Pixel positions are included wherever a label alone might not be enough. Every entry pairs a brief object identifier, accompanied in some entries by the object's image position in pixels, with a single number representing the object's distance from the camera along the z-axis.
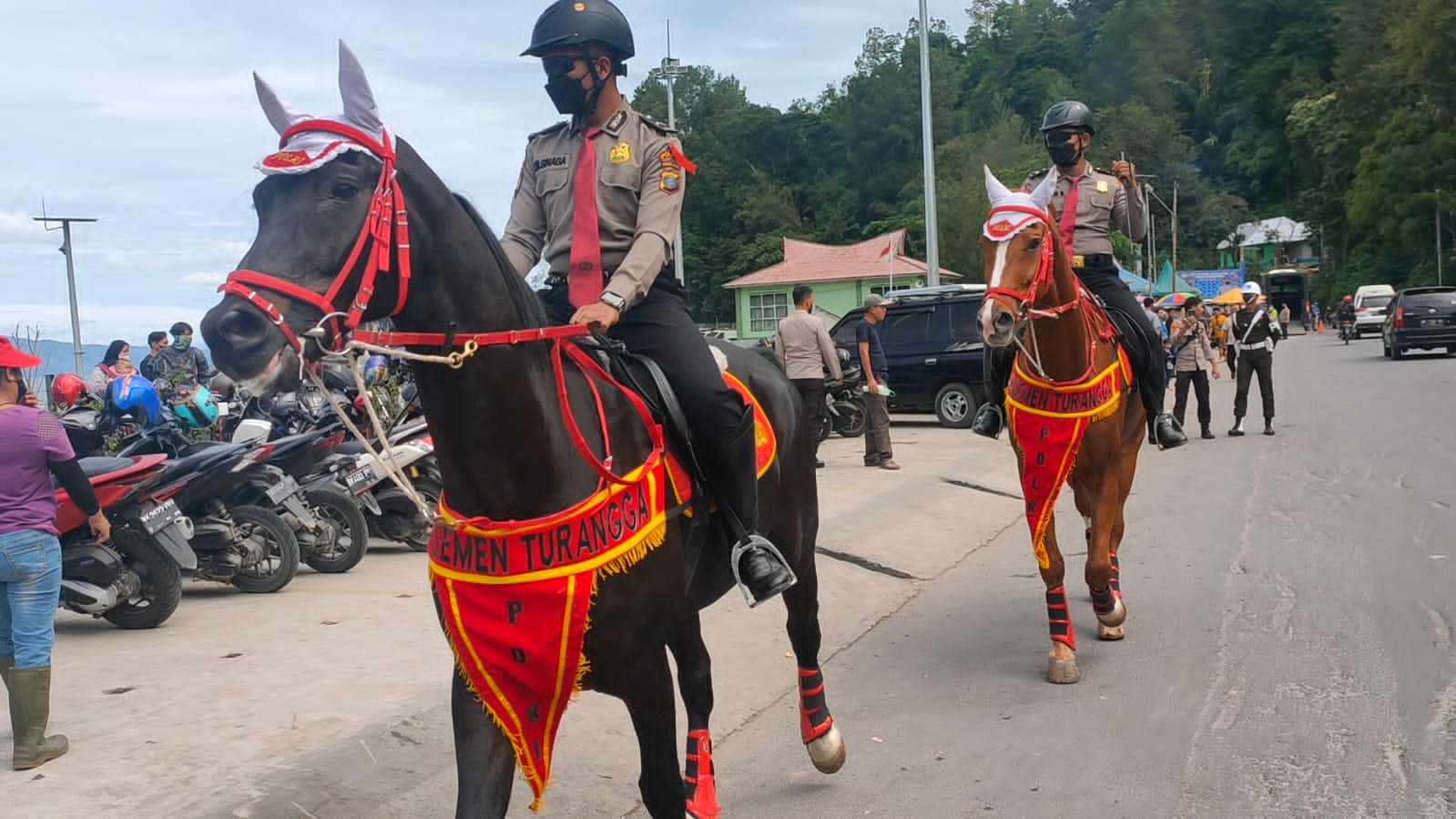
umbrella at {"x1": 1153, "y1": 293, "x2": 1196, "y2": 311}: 29.80
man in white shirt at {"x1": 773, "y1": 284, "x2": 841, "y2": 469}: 13.61
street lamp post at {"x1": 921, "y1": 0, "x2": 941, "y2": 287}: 25.05
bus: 79.56
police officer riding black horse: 3.74
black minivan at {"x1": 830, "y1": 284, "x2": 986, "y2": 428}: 19.52
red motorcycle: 7.15
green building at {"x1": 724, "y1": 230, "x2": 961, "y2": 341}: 54.47
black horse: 2.66
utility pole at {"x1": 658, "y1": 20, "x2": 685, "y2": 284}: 31.42
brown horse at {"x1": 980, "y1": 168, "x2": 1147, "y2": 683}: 5.99
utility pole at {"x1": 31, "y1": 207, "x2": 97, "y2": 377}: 19.19
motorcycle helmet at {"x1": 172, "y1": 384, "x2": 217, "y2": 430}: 10.55
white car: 48.66
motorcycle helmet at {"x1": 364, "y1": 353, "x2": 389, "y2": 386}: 8.55
